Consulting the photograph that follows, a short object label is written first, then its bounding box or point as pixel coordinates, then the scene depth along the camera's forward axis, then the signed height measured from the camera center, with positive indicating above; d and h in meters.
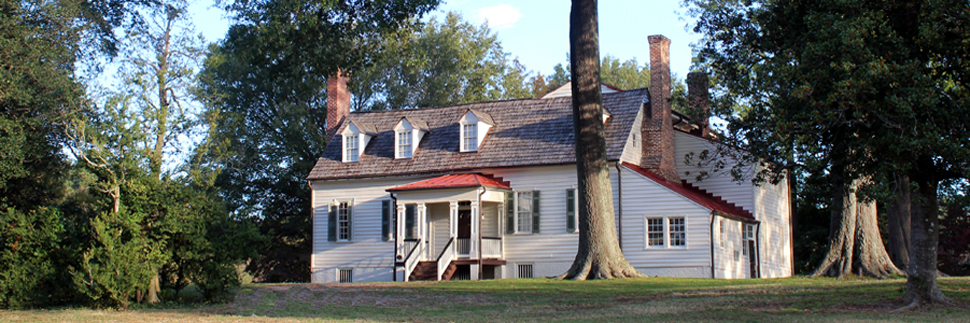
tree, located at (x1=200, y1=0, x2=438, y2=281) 38.75 +3.43
